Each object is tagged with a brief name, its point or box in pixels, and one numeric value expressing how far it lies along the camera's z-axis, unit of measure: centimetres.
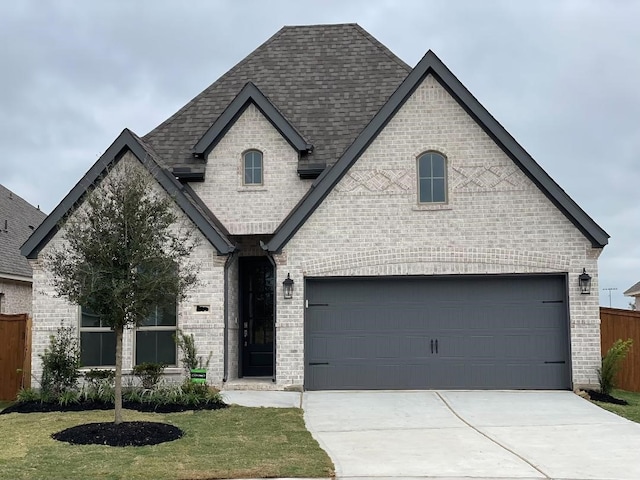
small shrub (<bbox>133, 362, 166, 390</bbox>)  1394
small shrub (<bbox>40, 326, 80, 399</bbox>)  1396
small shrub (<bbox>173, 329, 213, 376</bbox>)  1442
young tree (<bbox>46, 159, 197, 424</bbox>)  1022
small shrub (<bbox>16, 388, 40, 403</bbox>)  1373
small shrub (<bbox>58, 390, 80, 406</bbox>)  1320
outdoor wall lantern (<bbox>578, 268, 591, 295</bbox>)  1451
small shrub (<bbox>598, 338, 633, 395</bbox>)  1398
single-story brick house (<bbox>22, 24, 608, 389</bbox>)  1472
